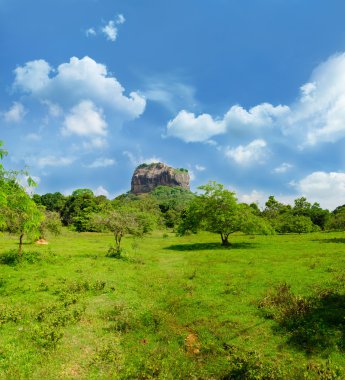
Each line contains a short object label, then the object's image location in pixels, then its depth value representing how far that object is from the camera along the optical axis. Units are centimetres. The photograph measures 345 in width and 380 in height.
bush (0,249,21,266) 3338
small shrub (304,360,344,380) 1172
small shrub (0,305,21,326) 1797
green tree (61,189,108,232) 11963
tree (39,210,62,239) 4569
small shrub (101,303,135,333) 1727
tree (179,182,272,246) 5266
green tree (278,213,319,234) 8381
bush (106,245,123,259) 3998
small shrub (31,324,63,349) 1505
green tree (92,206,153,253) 4203
